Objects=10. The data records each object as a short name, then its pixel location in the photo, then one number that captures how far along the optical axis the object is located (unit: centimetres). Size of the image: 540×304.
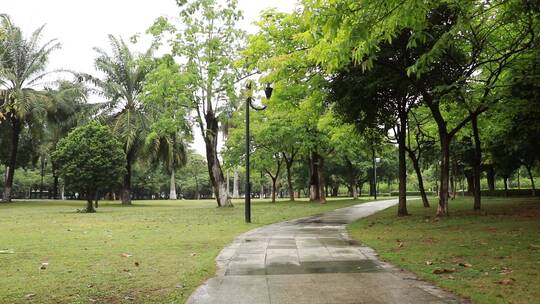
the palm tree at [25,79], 3803
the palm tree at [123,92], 4300
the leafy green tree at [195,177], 9800
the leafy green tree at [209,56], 3006
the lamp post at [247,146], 1853
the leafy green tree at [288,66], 1758
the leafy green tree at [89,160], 2816
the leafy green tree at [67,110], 4225
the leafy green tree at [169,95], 2923
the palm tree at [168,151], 4391
